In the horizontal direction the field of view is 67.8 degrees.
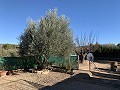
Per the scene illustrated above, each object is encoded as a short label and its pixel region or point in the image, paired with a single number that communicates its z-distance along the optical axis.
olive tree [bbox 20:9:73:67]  7.01
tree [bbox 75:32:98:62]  12.39
